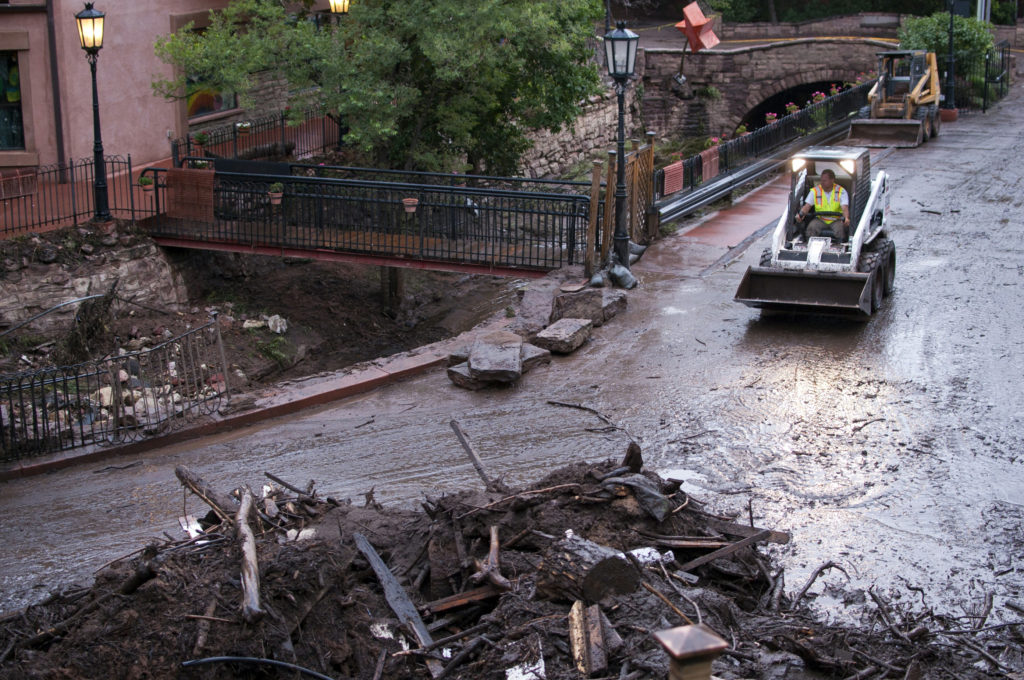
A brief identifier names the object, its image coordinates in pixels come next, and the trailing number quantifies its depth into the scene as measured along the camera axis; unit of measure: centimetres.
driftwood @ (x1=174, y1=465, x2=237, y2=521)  804
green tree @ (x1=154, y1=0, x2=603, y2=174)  1773
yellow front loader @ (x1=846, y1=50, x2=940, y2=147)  2580
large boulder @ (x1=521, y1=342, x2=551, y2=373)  1254
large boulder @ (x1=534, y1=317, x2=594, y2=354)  1292
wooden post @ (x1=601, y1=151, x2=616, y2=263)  1533
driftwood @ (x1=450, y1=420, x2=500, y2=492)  840
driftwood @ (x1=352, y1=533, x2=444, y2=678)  659
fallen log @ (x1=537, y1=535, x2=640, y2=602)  662
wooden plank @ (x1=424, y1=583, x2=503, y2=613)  689
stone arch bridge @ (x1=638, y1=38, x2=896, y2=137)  3728
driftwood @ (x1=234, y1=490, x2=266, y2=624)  634
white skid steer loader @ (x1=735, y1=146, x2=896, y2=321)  1294
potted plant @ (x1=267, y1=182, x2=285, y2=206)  1680
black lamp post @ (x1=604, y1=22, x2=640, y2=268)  1412
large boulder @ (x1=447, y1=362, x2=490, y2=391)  1209
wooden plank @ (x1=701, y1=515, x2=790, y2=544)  796
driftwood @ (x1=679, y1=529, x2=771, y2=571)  732
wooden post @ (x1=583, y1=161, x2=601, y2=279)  1516
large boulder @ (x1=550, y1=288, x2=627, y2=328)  1393
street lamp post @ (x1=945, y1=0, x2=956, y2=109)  3055
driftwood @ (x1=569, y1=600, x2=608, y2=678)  611
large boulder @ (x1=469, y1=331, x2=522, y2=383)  1195
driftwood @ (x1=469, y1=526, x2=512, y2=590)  684
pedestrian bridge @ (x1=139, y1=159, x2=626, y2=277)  1573
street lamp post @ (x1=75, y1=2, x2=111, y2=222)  1534
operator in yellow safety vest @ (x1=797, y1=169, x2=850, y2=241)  1351
